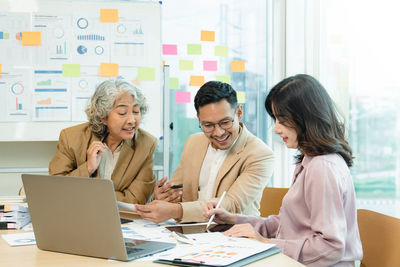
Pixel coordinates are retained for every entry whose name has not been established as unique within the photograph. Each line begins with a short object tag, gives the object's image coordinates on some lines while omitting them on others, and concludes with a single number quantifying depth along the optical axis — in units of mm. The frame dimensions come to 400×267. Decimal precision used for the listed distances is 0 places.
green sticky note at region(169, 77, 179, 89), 3471
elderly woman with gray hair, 2316
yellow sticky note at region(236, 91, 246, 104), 3592
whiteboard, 3094
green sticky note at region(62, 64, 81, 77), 3150
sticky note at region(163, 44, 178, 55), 3459
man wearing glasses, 2084
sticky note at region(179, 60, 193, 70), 3479
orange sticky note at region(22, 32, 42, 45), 3094
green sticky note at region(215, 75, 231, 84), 3531
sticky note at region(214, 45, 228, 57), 3535
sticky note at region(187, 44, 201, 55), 3500
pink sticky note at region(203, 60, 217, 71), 3523
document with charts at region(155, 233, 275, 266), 1190
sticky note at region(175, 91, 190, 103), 3506
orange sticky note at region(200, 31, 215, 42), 3523
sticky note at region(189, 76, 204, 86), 3506
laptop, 1218
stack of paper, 1729
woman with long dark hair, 1379
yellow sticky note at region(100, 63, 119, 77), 3188
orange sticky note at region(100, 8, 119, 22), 3189
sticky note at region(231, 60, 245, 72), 3588
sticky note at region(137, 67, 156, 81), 3225
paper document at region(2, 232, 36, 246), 1482
